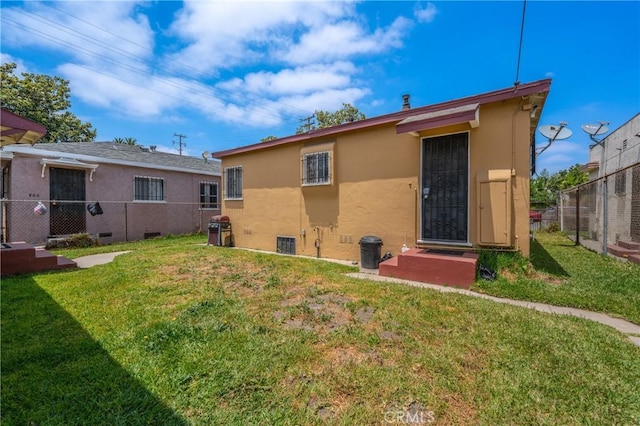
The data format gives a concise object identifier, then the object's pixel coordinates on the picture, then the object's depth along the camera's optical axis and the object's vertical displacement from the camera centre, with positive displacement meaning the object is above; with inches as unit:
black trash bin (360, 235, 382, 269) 252.8 -37.1
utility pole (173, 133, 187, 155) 1435.5 +354.3
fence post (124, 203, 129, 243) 469.4 -25.9
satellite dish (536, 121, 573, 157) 301.7 +85.5
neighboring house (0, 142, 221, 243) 372.5 +31.2
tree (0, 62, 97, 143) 770.8 +323.0
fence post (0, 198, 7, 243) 352.4 -23.7
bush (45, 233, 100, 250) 378.9 -43.5
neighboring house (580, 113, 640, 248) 277.1 +22.7
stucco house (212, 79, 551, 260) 200.4 +27.8
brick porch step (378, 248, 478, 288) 191.8 -41.4
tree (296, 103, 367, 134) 1030.9 +358.7
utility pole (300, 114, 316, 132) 787.6 +260.4
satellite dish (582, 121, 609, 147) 382.0 +113.3
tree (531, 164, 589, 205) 876.6 +99.0
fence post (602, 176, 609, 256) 272.2 -9.1
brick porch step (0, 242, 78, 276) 221.8 -42.0
